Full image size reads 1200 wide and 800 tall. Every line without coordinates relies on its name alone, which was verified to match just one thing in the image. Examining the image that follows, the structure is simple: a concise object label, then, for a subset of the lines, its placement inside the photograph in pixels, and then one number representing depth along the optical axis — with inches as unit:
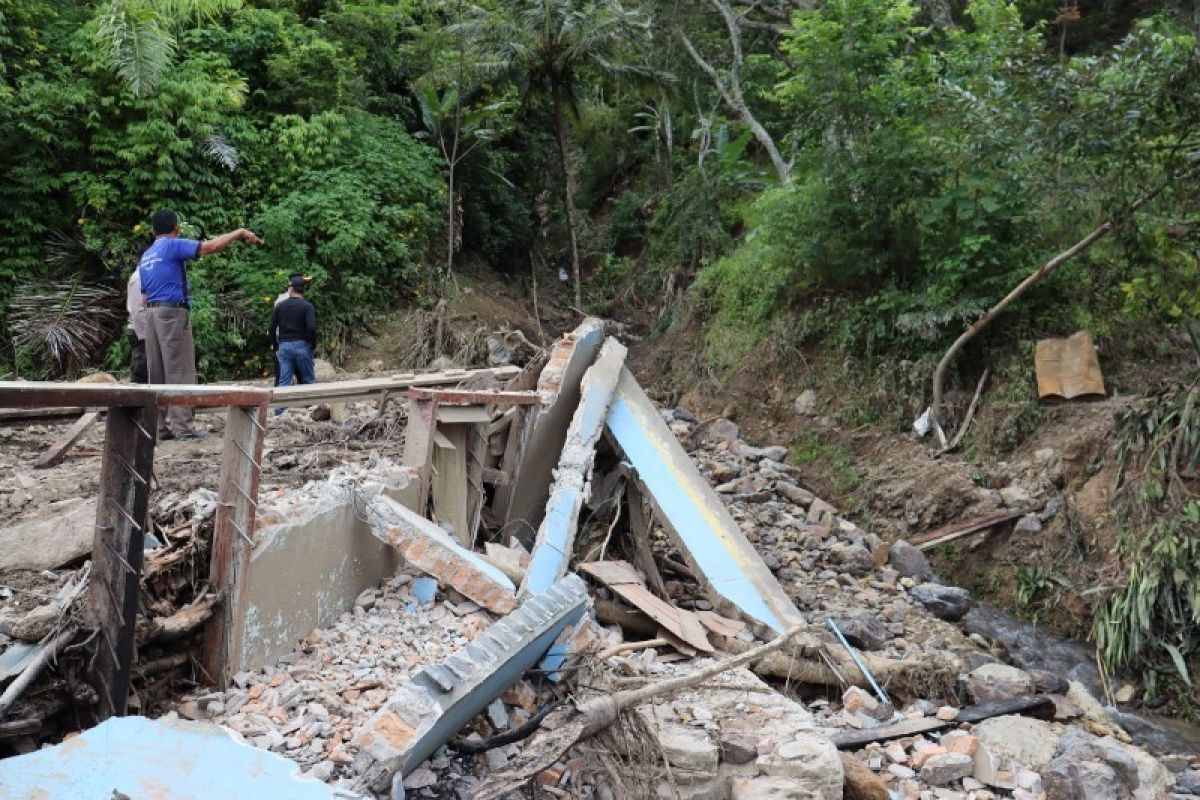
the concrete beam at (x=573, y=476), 214.1
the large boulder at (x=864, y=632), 266.1
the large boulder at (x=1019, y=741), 204.1
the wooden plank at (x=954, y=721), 209.3
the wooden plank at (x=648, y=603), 223.5
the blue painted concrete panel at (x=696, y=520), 251.1
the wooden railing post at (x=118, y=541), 119.9
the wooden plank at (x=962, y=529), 355.6
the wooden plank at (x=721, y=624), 234.7
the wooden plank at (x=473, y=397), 202.1
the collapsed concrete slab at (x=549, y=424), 262.7
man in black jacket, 323.3
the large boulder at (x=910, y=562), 343.9
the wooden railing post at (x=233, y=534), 139.8
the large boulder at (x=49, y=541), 138.9
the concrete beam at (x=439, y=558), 168.4
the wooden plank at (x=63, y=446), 216.7
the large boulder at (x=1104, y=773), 189.3
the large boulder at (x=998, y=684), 244.2
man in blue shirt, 239.8
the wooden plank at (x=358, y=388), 177.2
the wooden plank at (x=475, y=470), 229.9
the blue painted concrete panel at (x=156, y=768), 99.8
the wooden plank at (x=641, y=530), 262.9
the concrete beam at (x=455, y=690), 119.6
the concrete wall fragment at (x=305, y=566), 146.3
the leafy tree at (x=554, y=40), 649.0
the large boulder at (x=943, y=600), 318.7
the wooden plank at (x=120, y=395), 102.4
